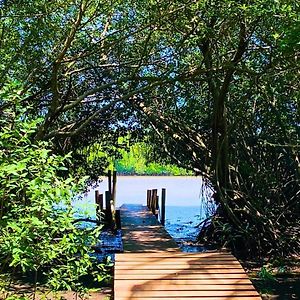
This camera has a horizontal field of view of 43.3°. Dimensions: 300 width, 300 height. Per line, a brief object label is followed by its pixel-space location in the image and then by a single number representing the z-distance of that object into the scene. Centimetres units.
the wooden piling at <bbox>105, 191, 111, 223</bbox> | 848
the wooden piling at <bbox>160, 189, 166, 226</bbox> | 942
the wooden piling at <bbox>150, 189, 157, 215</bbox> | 975
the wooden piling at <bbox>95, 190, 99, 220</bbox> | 954
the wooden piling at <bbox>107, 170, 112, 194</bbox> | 894
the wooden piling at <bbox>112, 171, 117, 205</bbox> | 909
